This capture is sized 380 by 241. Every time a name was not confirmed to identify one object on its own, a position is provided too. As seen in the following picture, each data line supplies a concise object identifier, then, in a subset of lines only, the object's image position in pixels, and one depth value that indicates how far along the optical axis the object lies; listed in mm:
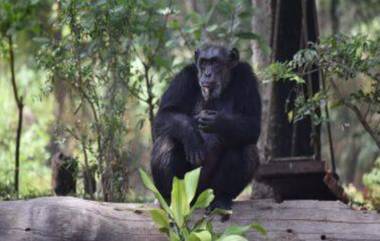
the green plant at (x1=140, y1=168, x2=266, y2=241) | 13156
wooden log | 13586
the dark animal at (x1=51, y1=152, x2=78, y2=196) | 19187
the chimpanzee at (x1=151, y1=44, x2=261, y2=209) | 15687
